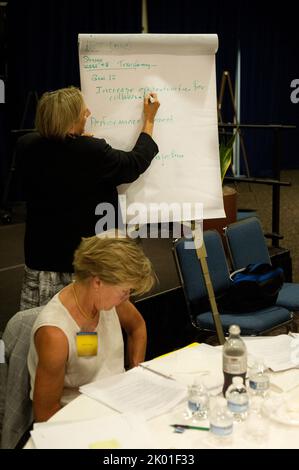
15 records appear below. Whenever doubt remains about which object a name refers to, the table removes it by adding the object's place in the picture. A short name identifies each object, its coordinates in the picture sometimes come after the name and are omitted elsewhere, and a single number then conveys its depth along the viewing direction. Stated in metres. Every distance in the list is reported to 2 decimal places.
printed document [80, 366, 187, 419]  1.62
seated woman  1.72
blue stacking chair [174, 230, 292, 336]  3.01
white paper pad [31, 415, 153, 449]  1.43
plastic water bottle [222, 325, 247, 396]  1.67
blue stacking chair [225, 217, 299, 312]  3.38
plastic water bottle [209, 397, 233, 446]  1.46
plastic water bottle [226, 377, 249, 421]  1.55
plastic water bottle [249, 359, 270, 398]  1.69
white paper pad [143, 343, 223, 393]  1.79
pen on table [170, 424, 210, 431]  1.51
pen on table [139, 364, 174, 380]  1.81
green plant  4.04
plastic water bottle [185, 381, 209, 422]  1.57
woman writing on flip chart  2.33
